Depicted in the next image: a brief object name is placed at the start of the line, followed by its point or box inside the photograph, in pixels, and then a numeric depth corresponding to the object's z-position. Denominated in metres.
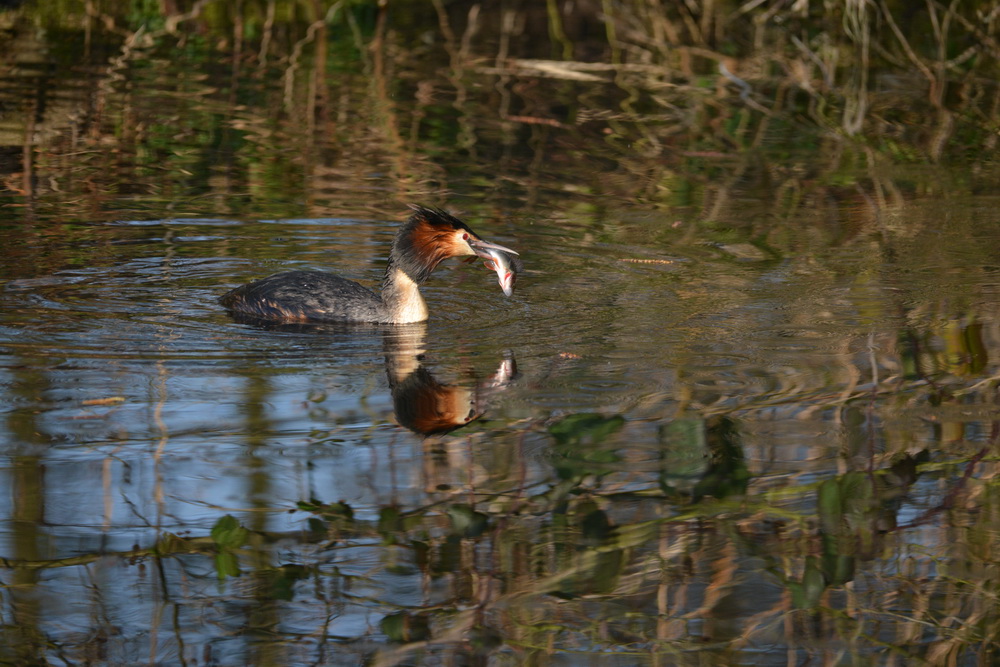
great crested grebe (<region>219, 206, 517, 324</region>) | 16.34
